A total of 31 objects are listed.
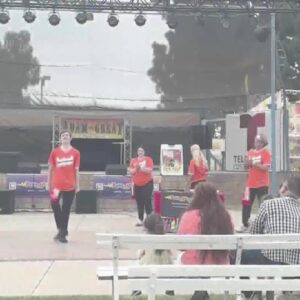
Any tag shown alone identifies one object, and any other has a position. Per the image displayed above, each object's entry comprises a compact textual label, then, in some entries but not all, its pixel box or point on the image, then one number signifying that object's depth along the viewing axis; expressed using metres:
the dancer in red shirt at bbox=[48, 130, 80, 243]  10.60
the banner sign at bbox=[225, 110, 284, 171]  20.69
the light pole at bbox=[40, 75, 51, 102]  28.69
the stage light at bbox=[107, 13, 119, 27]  21.95
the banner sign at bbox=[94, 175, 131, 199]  17.45
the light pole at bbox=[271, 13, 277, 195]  17.59
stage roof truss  20.88
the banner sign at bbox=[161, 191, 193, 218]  11.73
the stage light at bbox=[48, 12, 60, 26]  21.50
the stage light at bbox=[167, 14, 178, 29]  22.32
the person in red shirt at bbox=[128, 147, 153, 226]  13.16
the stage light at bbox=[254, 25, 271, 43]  21.07
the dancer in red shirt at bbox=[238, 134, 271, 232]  12.37
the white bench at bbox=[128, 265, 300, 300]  4.02
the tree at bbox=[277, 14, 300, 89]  36.94
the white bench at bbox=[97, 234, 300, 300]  5.21
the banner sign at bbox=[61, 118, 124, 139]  27.45
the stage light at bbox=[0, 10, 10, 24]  21.25
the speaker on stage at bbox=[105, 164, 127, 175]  18.03
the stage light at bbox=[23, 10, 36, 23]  21.42
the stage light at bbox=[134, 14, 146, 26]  22.11
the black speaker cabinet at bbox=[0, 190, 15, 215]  16.23
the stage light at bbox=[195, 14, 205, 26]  21.66
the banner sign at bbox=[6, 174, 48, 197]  17.33
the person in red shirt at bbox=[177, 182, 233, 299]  5.76
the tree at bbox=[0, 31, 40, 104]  28.20
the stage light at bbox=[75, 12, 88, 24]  21.58
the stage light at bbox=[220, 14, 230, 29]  21.31
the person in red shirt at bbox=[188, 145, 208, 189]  12.91
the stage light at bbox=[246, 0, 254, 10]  21.28
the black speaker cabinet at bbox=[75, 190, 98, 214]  16.75
